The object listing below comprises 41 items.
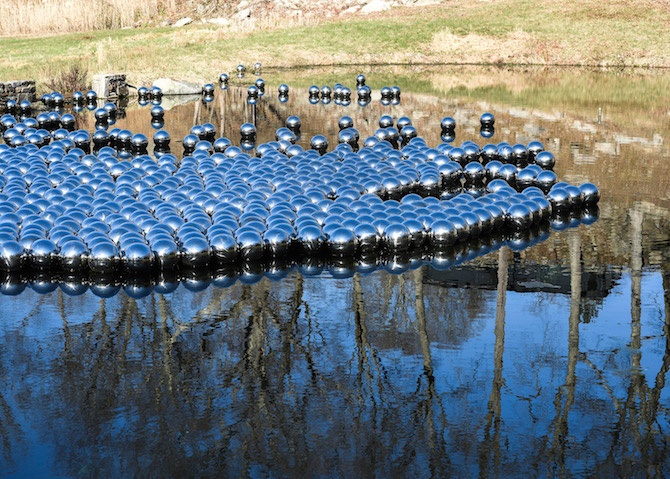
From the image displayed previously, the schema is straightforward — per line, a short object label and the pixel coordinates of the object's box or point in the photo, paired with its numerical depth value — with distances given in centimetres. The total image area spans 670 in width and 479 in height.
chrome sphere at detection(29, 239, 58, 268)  1241
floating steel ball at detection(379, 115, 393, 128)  2423
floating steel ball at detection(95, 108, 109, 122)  2641
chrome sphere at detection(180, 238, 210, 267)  1248
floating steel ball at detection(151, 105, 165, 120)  2697
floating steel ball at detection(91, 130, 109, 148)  2208
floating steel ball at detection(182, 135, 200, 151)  2098
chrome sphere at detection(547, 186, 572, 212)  1548
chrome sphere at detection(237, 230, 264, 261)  1274
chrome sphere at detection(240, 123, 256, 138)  2308
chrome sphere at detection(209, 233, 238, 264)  1263
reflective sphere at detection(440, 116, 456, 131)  2364
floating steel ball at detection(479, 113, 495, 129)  2473
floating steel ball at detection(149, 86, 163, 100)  3209
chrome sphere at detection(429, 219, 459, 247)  1346
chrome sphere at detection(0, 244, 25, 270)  1239
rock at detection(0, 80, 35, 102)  3052
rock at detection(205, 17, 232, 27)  6244
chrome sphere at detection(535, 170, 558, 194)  1667
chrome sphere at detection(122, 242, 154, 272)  1215
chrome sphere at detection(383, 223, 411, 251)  1315
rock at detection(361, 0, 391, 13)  6481
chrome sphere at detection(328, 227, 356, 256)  1297
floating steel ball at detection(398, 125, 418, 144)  2227
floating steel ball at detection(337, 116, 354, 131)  2395
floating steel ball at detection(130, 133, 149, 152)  2127
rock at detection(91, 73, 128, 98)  3291
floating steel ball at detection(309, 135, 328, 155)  2073
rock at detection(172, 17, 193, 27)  6576
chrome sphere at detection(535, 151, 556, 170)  1830
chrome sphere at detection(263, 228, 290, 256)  1286
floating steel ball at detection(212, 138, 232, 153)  2041
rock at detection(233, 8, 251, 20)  6748
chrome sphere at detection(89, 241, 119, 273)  1220
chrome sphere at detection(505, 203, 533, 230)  1441
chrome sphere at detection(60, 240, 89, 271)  1231
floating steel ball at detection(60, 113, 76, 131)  2494
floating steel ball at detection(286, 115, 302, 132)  2444
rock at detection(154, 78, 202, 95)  3438
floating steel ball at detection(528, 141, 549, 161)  1922
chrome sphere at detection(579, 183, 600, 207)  1597
